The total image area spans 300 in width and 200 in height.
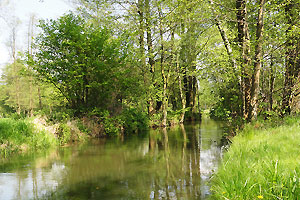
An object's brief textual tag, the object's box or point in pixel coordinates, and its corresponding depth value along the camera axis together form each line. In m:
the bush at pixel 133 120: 17.73
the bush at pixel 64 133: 13.05
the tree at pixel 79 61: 14.70
